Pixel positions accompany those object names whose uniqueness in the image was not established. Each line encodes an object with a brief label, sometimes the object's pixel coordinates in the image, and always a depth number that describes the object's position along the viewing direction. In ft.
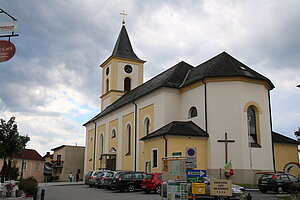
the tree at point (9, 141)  77.82
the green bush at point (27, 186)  57.62
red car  63.72
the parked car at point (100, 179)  85.00
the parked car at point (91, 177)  93.71
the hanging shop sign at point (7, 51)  42.39
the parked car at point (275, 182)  61.72
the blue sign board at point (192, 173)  43.88
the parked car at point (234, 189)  51.90
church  81.15
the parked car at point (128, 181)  70.69
